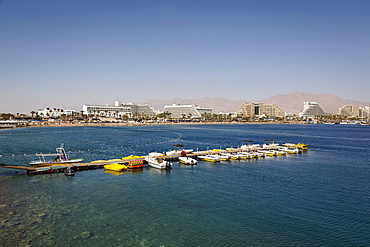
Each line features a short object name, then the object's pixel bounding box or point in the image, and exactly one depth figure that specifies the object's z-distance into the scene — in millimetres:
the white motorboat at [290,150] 66062
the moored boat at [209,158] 53188
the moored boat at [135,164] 43406
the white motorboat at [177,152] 54794
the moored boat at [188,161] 48906
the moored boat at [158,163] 44703
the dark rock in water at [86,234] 19828
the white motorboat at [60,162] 40031
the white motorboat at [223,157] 54538
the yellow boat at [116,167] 42062
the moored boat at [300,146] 72188
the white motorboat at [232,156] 55850
